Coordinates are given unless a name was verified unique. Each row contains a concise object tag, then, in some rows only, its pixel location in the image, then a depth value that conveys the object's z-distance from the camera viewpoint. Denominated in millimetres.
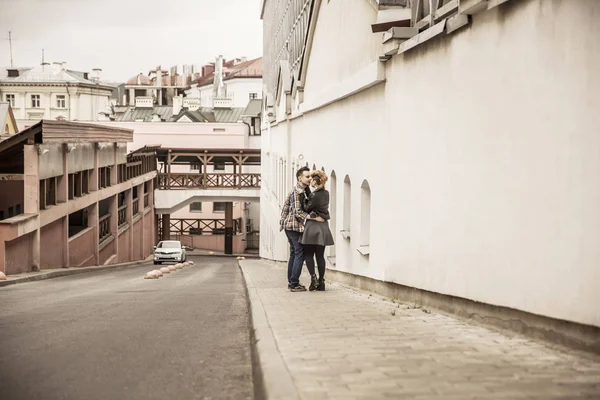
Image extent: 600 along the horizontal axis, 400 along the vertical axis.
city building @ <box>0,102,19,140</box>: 54522
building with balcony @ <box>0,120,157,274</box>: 26766
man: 13898
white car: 49062
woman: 13570
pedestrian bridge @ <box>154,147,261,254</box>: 66750
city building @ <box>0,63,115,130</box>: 117750
